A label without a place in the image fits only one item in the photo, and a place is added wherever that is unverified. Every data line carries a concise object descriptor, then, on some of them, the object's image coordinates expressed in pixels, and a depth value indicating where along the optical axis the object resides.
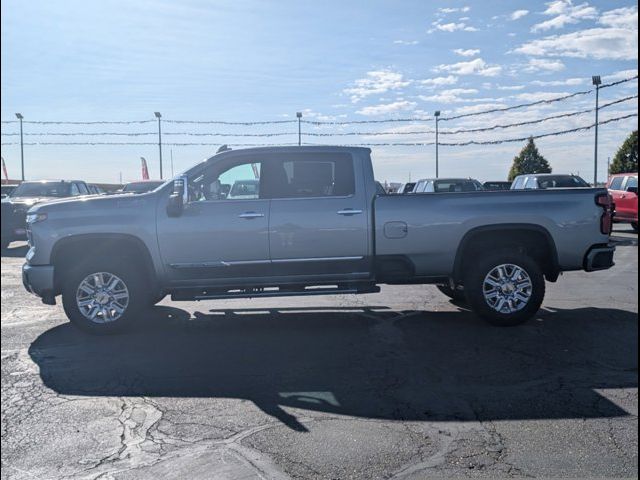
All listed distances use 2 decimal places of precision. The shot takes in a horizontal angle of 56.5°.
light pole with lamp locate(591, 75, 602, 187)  25.73
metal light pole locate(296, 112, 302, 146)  31.21
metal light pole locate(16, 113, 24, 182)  37.66
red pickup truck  19.20
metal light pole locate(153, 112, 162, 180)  27.64
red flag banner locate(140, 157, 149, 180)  38.06
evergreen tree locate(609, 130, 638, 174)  31.66
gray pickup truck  6.61
